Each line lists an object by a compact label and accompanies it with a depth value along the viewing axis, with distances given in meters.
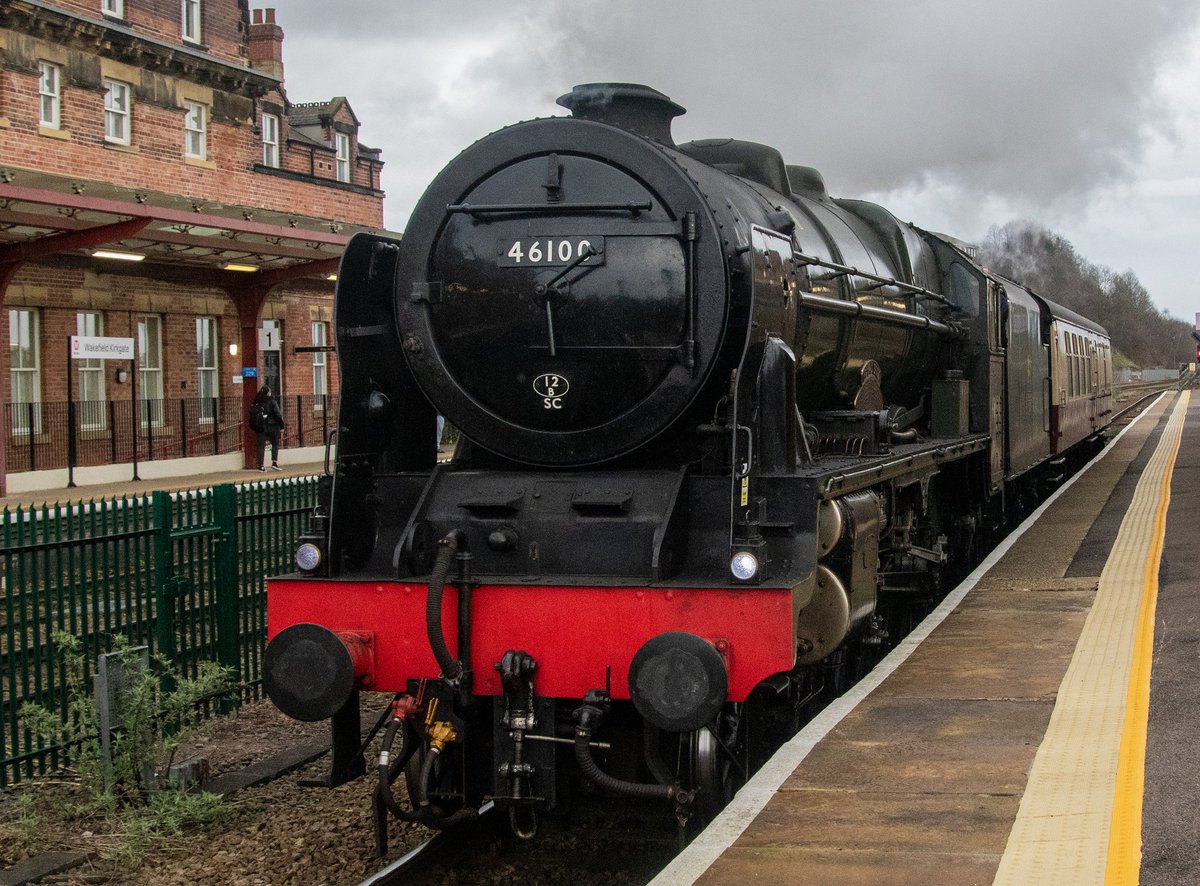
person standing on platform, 20.35
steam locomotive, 4.94
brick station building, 15.88
